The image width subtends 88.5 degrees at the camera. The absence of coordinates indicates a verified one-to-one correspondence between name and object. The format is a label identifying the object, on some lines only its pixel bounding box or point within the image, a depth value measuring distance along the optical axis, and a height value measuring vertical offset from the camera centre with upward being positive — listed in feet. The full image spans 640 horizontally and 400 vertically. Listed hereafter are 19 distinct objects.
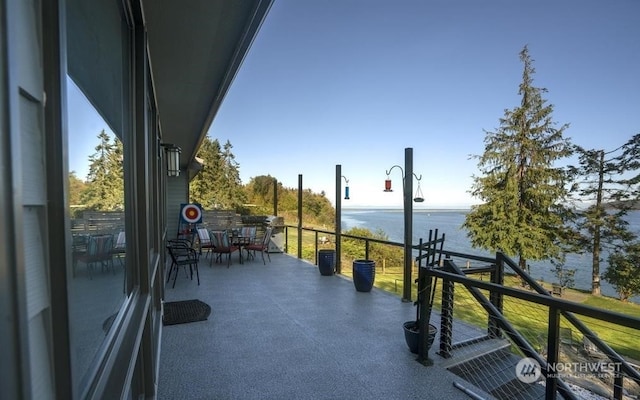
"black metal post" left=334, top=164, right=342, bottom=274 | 20.58 -1.46
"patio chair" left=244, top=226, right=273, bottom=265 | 25.16 -4.28
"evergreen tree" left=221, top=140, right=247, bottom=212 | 70.23 +2.10
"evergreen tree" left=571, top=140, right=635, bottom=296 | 50.90 -1.94
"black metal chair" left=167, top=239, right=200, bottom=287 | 18.18 -3.84
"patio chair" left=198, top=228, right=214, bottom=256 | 25.70 -3.83
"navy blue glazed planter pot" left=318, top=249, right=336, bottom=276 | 20.44 -4.44
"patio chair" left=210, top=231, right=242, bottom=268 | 23.89 -4.03
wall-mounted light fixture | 19.75 +1.95
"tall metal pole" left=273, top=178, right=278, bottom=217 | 32.22 -0.64
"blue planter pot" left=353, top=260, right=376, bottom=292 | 16.71 -4.27
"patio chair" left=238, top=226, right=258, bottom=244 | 27.32 -3.63
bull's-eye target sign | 28.76 -2.09
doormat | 12.69 -5.05
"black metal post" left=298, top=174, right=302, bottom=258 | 26.44 -2.55
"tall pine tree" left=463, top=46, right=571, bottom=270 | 56.70 +1.68
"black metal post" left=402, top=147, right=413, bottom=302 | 14.78 -0.84
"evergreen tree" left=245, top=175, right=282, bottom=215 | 73.72 +0.11
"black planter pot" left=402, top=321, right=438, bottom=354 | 9.90 -4.44
